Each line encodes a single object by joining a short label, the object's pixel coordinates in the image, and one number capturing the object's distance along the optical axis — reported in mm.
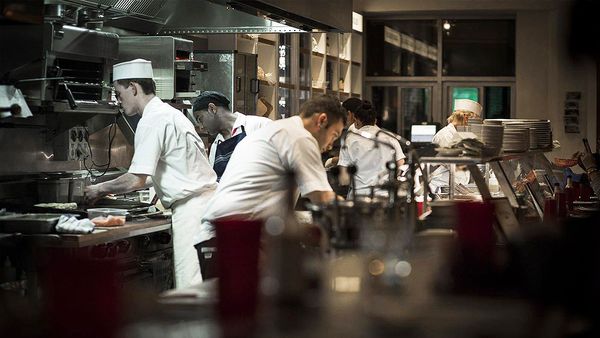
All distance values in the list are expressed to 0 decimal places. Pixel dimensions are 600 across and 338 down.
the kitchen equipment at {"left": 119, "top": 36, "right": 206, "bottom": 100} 5879
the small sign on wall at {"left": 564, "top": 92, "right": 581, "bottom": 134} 13836
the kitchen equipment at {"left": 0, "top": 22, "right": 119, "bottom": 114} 4633
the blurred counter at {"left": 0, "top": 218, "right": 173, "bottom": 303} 1590
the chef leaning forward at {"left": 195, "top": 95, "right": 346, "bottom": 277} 3693
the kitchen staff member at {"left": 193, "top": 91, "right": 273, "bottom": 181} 6266
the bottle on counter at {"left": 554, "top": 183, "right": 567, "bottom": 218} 4819
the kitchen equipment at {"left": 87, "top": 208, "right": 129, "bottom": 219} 4672
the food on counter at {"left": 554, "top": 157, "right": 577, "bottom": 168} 7512
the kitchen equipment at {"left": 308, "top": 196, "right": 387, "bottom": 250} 2387
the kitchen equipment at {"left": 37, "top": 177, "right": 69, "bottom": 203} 4980
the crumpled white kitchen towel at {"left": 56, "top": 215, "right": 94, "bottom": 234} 4211
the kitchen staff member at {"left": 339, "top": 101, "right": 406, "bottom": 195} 6914
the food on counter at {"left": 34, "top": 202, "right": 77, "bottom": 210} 4680
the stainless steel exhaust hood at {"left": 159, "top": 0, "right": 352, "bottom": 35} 4625
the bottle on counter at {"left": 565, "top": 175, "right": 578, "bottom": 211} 5353
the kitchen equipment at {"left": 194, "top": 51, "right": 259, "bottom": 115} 7418
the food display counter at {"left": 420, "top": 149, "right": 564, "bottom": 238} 3857
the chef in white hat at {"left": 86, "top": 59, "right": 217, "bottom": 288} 4969
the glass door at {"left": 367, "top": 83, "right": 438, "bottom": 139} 14812
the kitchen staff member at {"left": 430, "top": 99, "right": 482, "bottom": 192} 7138
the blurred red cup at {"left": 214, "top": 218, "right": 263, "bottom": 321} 1796
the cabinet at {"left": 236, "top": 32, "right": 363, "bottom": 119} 9211
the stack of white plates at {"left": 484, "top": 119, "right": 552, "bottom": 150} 5477
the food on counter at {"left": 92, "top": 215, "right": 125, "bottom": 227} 4547
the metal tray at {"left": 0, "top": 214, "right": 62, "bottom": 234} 4214
